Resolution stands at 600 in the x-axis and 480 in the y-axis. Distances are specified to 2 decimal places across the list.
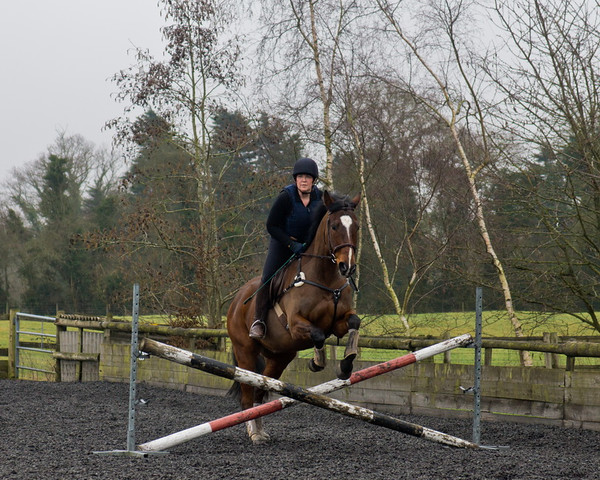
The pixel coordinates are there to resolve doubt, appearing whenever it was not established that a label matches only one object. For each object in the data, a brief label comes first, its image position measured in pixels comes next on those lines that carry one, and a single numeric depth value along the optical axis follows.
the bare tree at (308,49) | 29.41
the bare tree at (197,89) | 26.31
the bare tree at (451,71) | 23.77
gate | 26.31
